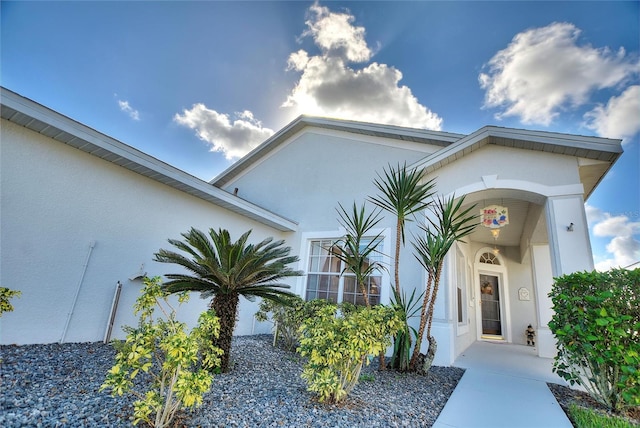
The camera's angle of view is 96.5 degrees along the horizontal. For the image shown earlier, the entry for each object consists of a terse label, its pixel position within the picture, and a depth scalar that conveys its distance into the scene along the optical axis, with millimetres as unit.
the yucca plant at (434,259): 5008
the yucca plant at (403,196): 5148
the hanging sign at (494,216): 6488
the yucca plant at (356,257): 5211
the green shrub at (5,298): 3082
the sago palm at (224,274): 4477
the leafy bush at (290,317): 6207
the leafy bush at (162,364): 2357
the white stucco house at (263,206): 4488
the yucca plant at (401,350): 5258
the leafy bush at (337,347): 3307
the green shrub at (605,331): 3408
